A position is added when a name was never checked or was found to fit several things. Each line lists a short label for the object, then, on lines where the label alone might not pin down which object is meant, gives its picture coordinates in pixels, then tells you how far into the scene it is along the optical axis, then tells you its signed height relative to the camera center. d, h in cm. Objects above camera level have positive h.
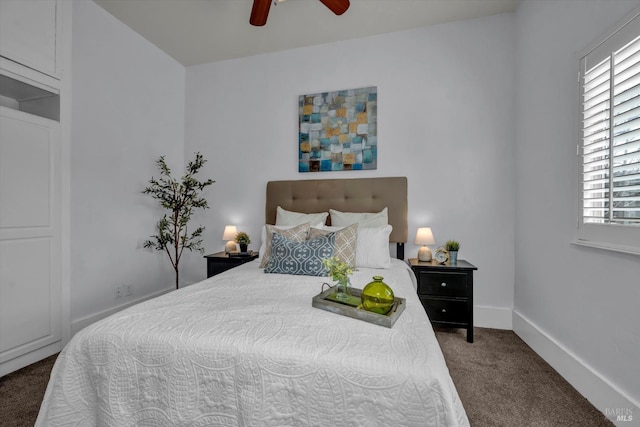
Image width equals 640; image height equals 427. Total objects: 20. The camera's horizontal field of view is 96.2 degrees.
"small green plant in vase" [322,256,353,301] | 156 -34
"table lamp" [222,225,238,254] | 328 -32
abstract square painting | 317 +90
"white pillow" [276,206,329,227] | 301 -9
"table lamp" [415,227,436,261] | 278 -30
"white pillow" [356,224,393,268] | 251 -34
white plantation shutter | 147 +39
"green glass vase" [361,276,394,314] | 136 -42
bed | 96 -60
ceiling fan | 202 +146
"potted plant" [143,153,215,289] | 332 +4
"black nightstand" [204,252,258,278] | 304 -56
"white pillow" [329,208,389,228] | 284 -8
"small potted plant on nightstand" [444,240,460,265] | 271 -38
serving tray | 130 -48
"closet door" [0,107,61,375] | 204 -23
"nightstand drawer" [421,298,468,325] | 258 -90
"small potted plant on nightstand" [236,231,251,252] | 324 -35
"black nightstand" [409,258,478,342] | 256 -75
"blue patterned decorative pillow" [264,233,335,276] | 220 -36
